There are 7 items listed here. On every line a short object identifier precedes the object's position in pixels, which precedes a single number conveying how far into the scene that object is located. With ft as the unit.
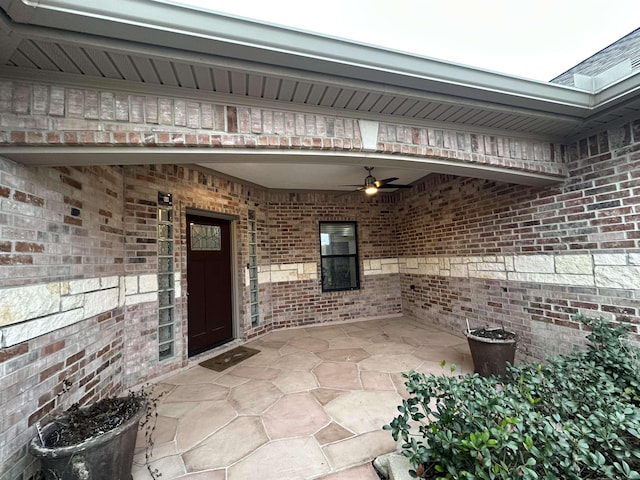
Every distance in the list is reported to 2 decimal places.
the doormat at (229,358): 11.33
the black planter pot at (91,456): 4.58
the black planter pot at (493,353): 9.15
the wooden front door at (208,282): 12.57
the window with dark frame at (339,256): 18.39
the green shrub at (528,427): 3.76
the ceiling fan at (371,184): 12.91
